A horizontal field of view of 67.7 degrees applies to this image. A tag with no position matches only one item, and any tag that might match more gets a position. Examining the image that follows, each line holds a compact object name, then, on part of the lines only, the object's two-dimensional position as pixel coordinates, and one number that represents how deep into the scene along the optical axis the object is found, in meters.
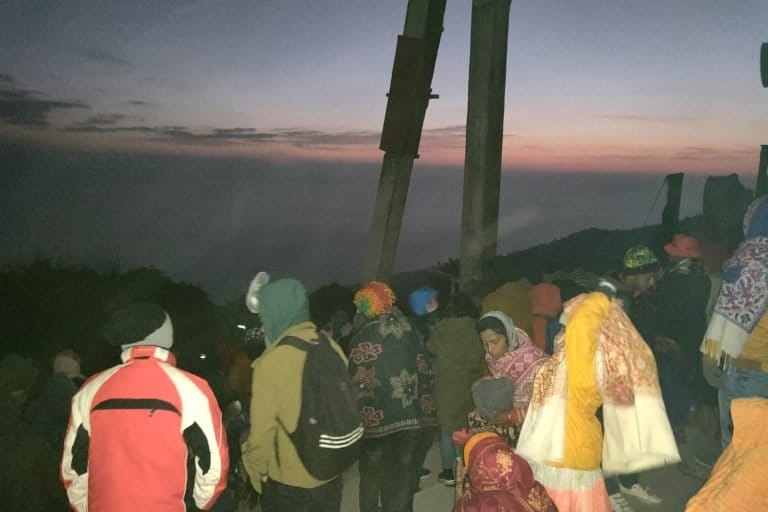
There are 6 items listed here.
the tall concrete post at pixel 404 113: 5.27
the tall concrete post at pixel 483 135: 5.24
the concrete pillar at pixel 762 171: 6.98
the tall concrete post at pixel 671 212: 7.75
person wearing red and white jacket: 2.19
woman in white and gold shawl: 2.36
